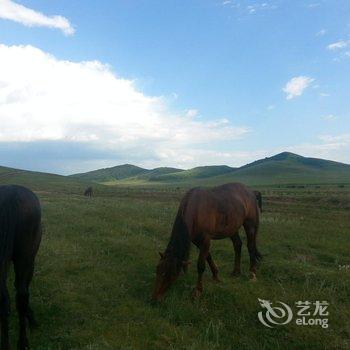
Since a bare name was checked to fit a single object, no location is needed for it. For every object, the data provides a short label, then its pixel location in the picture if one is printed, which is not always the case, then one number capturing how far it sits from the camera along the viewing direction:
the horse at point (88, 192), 47.65
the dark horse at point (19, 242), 5.91
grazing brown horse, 8.54
